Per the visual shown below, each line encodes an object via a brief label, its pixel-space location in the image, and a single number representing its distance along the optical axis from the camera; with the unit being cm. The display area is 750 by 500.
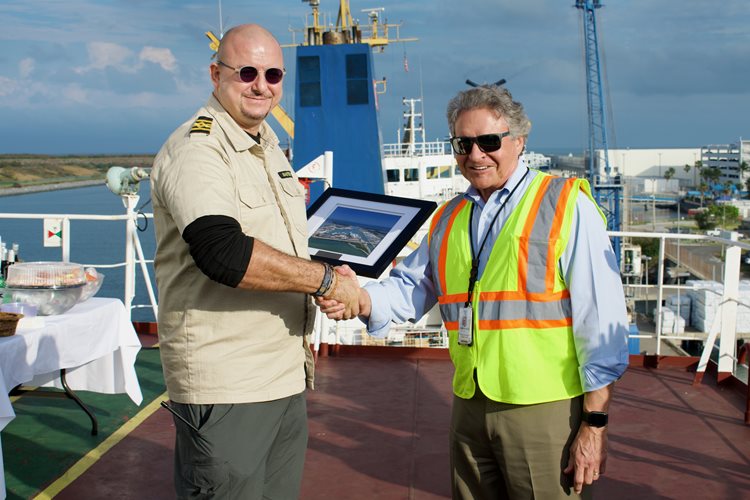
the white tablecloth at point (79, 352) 287
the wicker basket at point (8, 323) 284
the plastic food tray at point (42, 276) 319
